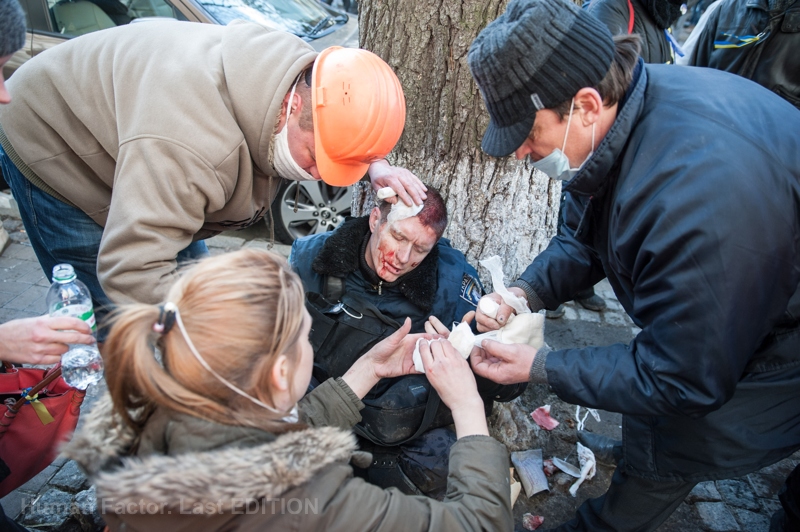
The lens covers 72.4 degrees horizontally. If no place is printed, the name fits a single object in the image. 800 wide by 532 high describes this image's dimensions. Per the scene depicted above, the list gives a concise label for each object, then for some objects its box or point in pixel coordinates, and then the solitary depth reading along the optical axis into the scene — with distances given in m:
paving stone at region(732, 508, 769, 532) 2.64
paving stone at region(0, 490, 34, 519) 2.54
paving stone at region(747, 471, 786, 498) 2.84
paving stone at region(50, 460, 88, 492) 2.66
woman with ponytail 1.22
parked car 4.62
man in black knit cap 1.51
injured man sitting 2.51
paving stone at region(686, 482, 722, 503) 2.77
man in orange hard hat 1.80
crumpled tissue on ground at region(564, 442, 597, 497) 2.80
